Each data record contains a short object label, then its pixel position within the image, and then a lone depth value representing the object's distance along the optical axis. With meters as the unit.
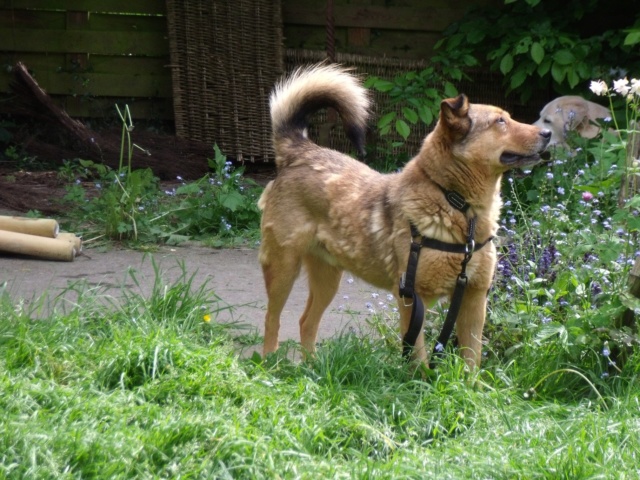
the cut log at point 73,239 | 6.43
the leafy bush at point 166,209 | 7.00
